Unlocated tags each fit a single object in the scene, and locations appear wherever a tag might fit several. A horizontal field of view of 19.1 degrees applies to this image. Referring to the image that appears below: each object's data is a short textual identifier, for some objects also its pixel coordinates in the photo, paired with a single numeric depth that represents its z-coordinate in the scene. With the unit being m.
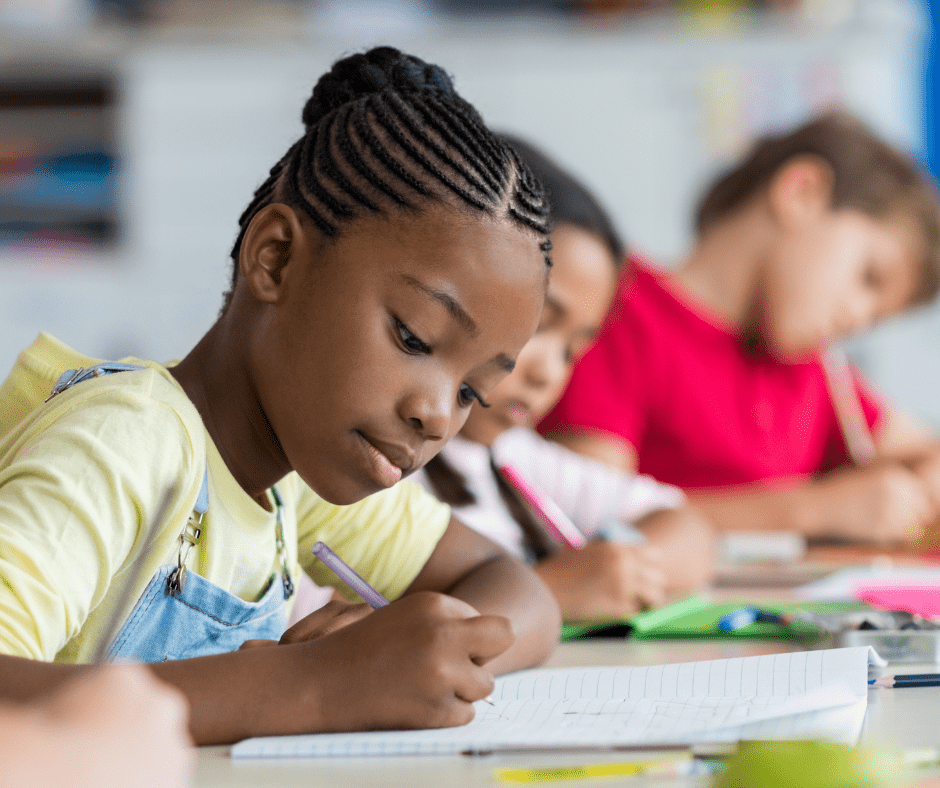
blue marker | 1.82
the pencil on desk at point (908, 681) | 1.62
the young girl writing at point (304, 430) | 1.49
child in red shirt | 3.16
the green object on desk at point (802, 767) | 1.34
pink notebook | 1.86
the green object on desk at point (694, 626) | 1.82
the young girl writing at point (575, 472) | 2.14
